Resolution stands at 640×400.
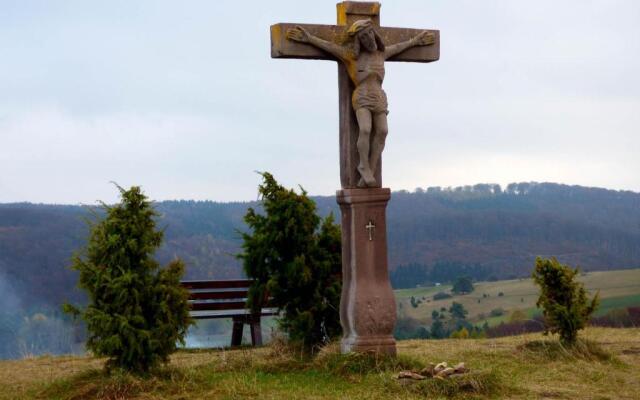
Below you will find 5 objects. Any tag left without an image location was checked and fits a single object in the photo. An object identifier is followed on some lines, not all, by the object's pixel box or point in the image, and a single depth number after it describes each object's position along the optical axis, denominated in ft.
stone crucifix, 40.42
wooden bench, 52.60
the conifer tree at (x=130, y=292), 34.94
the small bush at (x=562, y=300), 45.03
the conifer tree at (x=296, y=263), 42.75
